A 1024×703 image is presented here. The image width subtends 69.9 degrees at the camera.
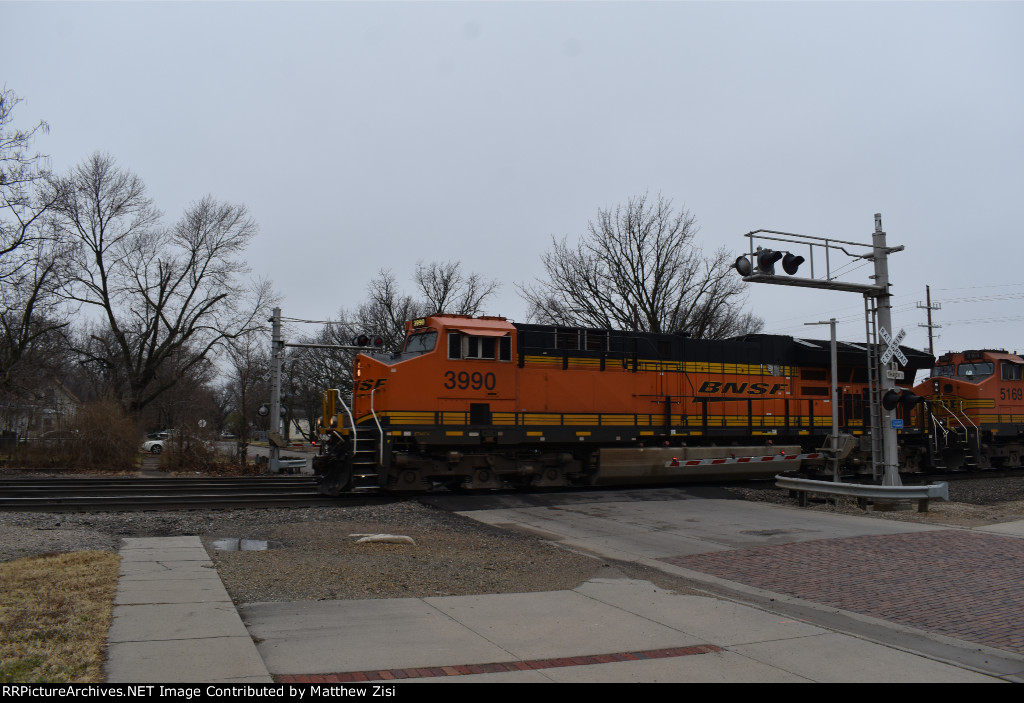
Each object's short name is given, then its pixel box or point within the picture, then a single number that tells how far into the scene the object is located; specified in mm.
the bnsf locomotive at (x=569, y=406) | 15867
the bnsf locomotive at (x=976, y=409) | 23491
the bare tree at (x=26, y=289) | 23969
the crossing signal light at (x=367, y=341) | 23172
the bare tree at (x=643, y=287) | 32406
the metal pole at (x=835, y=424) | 17312
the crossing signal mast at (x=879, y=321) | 14414
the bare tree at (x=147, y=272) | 35438
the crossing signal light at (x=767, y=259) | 13898
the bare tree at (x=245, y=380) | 27109
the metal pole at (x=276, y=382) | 25188
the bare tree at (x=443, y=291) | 48094
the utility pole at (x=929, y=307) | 50125
